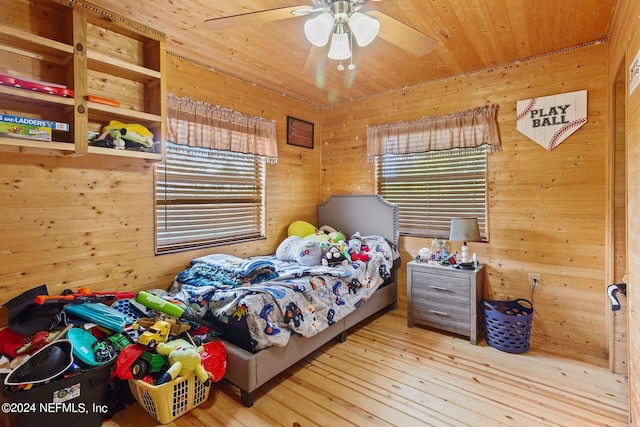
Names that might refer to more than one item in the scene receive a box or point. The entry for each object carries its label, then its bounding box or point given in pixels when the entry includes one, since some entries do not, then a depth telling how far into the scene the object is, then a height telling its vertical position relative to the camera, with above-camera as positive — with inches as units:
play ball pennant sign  104.5 +30.4
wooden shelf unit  74.5 +36.9
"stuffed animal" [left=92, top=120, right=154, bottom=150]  85.0 +20.0
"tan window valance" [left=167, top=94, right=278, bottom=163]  107.7 +29.8
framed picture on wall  150.9 +36.7
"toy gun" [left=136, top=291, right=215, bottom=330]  83.5 -24.2
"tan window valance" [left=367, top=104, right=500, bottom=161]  120.2 +30.4
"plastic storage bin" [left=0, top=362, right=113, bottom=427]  60.2 -37.3
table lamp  112.6 -7.4
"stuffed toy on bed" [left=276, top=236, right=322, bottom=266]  116.3 -15.5
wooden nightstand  111.3 -31.7
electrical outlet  112.2 -24.7
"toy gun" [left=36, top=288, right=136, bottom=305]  73.0 -20.7
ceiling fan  64.4 +38.1
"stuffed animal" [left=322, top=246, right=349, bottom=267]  114.7 -17.1
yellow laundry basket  70.8 -41.9
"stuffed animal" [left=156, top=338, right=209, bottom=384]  71.4 -33.7
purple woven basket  103.2 -38.7
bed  80.0 -26.1
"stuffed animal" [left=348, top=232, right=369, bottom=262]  121.1 -15.5
